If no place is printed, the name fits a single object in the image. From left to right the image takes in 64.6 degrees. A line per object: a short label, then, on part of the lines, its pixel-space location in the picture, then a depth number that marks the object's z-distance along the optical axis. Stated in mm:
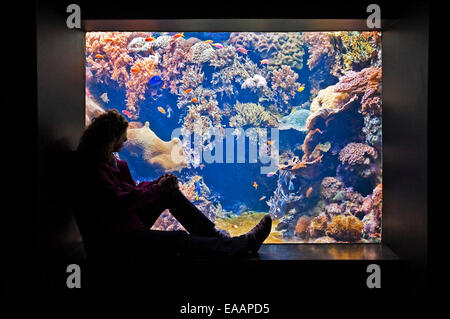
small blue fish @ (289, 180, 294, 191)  4434
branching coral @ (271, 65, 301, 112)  4547
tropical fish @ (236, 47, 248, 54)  4580
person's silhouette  2446
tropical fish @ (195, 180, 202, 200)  4402
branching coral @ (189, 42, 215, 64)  4387
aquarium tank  3998
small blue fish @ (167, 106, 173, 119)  4336
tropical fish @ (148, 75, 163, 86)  4262
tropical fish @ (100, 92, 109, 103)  4145
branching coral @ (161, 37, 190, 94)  4320
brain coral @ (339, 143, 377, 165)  3826
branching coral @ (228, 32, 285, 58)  4570
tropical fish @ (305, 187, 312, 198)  4278
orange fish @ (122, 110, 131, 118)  4242
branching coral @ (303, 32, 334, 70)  4336
